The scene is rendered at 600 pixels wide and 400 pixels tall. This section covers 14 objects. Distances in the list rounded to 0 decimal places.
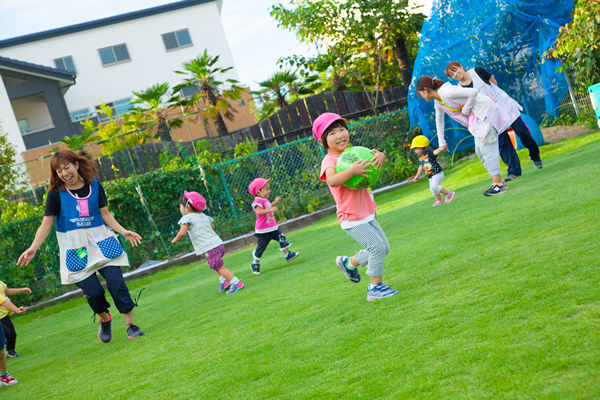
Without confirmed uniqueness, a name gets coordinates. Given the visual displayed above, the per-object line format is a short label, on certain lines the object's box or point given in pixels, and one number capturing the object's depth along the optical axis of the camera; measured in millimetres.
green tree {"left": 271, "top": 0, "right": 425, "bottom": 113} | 14570
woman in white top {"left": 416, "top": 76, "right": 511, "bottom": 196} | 6980
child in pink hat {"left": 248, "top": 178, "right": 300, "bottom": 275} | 7375
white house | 28922
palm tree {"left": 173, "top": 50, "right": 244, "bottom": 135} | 19659
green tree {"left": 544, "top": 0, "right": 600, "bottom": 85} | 8914
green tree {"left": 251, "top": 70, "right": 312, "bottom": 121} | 20531
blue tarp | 10594
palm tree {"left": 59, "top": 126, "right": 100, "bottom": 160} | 18612
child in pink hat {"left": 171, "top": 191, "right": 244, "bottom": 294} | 6551
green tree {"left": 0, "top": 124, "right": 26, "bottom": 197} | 12812
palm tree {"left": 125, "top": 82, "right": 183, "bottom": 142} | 20281
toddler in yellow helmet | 8188
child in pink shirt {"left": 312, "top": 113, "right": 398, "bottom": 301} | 4012
